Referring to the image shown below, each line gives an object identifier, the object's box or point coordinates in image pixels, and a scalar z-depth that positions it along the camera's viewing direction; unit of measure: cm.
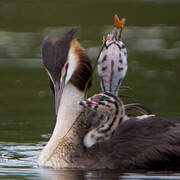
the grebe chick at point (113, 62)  1195
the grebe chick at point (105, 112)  1120
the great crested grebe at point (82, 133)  1114
